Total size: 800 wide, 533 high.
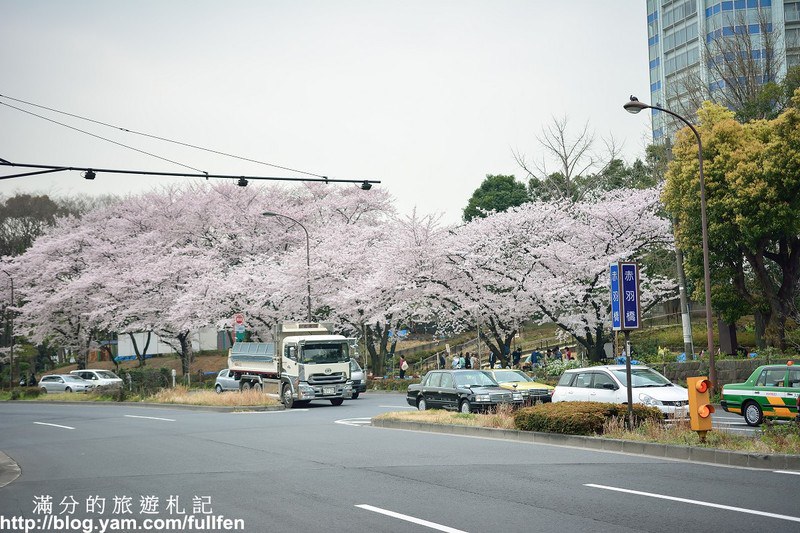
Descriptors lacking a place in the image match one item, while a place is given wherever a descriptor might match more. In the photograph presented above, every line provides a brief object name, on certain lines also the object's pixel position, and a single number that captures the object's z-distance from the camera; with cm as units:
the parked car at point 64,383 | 5109
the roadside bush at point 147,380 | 4038
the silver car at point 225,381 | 4300
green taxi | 1897
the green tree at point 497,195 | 7450
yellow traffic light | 1398
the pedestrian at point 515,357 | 4275
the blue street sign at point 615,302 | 1711
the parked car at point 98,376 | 5120
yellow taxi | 2517
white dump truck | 3175
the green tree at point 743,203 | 2900
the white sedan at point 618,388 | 1980
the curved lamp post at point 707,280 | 2531
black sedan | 2356
